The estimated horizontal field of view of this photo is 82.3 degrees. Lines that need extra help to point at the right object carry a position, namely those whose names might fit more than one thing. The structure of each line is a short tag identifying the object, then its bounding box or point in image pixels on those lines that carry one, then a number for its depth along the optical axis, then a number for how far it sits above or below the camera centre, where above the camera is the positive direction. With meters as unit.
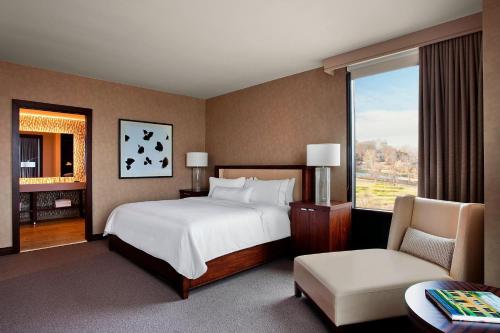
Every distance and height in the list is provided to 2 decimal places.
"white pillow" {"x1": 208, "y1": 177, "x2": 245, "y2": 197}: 4.79 -0.28
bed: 2.70 -0.78
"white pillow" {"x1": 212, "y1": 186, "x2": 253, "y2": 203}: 4.30 -0.43
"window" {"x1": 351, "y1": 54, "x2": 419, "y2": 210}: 3.34 +0.38
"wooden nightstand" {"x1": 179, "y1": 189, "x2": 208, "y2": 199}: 5.43 -0.52
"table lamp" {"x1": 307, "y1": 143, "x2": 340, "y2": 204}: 3.57 +0.05
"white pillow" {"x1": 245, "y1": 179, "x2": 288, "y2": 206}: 4.16 -0.38
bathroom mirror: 6.60 +0.30
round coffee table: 1.33 -0.76
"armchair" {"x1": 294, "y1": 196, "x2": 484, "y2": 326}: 1.95 -0.80
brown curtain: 2.70 +0.45
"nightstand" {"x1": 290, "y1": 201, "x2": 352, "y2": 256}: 3.35 -0.75
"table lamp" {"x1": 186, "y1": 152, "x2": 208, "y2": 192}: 5.61 +0.10
